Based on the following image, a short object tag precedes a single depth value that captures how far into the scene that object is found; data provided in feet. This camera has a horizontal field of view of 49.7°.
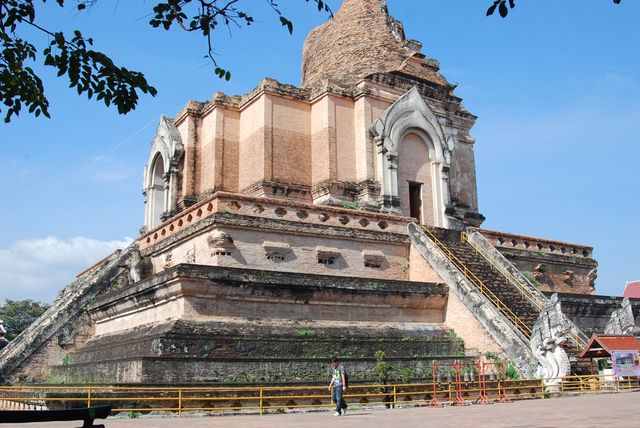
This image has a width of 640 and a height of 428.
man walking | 36.45
